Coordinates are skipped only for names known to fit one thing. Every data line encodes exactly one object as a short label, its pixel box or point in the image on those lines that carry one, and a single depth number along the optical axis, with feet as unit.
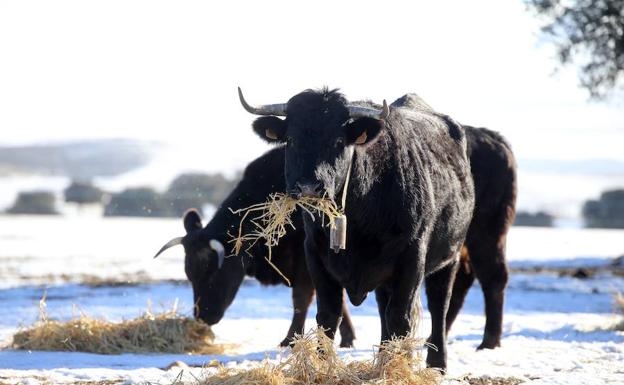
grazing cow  69.10
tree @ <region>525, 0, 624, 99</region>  160.66
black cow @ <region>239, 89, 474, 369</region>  44.21
